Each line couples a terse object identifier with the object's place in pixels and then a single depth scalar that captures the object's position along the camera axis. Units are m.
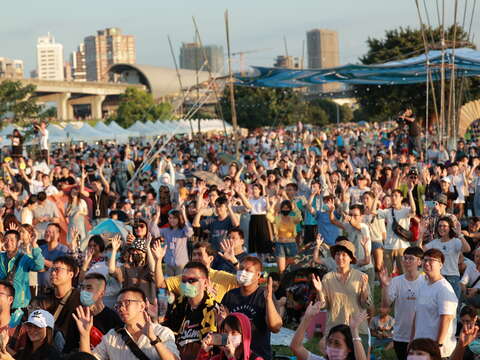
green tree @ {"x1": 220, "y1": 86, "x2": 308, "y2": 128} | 68.06
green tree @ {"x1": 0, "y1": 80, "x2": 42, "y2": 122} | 42.59
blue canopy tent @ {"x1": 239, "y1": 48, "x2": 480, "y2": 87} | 20.89
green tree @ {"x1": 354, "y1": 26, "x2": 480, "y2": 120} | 43.84
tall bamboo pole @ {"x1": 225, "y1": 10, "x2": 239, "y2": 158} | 22.84
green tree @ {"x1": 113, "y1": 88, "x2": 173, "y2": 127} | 70.25
